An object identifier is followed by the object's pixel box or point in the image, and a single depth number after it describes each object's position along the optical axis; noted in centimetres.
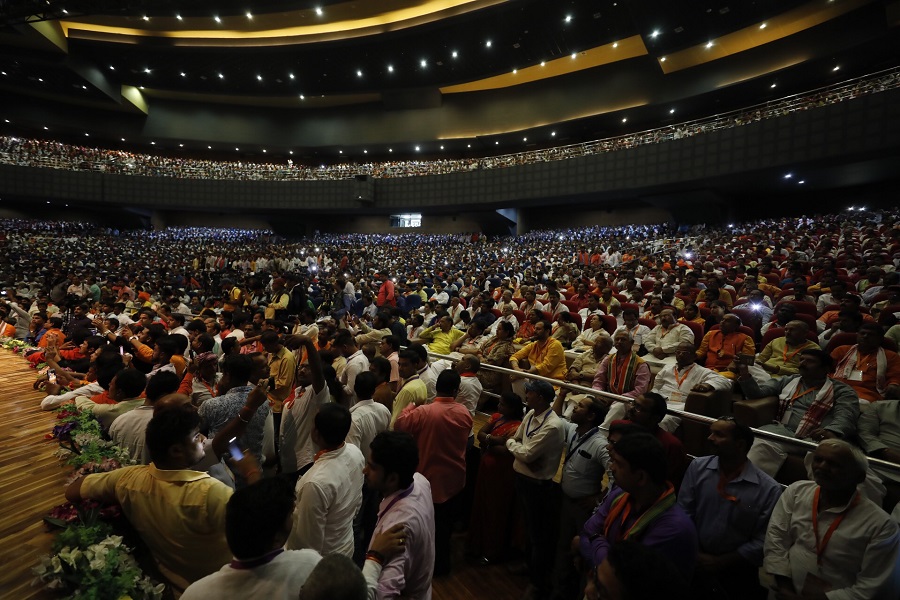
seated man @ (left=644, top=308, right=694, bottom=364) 489
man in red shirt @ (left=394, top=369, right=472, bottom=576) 283
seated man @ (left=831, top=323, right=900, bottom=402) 337
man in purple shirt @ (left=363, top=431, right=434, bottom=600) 171
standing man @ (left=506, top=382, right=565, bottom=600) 278
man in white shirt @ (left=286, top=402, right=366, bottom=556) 189
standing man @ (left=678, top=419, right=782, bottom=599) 212
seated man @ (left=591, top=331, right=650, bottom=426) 394
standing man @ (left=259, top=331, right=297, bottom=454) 411
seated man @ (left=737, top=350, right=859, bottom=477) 278
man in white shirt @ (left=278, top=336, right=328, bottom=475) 306
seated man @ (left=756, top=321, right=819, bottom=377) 414
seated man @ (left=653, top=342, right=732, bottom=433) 364
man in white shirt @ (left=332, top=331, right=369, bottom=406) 405
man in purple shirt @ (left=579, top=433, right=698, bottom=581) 171
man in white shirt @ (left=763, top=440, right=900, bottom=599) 178
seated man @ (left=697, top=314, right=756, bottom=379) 443
